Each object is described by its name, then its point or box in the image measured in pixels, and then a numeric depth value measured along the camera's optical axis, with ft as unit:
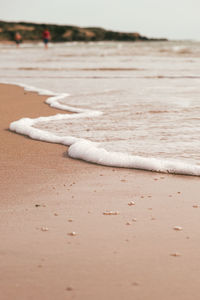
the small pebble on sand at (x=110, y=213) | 14.35
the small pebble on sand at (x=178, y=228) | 12.93
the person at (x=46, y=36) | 239.72
